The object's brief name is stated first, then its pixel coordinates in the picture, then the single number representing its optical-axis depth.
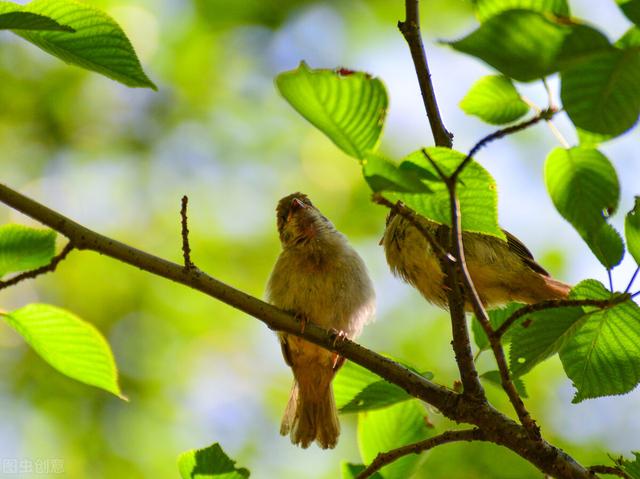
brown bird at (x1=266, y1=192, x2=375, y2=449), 9.70
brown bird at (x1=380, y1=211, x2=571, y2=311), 9.18
